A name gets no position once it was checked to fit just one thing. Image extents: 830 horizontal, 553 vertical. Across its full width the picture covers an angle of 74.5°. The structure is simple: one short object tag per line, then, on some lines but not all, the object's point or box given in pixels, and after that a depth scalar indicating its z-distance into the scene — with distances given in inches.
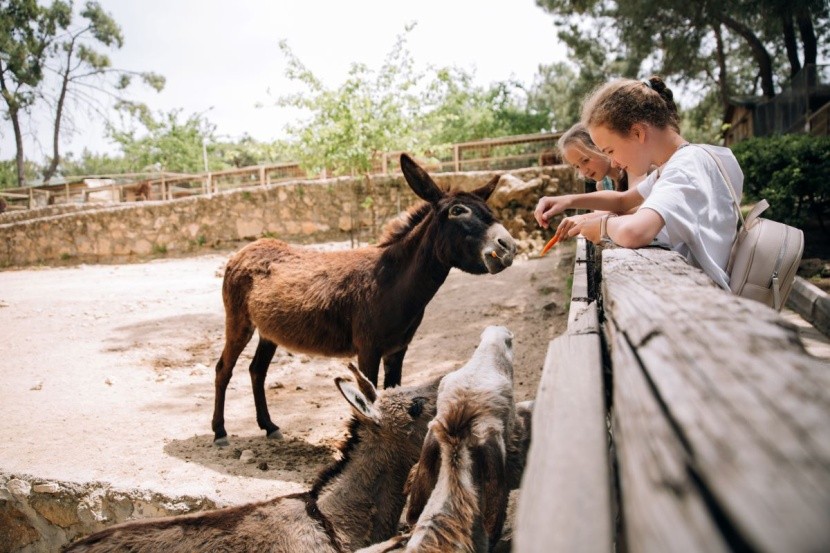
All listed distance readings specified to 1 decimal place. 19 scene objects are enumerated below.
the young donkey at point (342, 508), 95.0
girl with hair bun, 70.9
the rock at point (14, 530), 150.9
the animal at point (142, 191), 831.0
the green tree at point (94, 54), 1146.7
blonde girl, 154.9
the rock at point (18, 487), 149.7
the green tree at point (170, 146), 1465.3
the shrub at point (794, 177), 332.8
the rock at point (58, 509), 146.3
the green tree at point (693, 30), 560.1
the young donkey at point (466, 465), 70.9
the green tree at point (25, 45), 1021.2
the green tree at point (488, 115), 1336.1
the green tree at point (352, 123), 447.5
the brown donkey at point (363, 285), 160.7
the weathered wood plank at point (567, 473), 25.1
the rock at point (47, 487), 147.1
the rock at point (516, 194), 418.0
